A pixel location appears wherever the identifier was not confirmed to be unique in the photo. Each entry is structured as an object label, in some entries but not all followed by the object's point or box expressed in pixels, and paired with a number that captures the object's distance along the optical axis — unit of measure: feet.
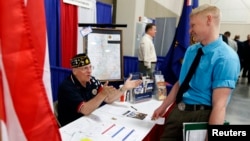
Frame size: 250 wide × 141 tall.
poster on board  8.92
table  4.41
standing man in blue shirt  3.80
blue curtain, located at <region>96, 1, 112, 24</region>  13.78
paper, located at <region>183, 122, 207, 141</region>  3.88
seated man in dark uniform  5.49
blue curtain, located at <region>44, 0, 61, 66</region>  9.96
